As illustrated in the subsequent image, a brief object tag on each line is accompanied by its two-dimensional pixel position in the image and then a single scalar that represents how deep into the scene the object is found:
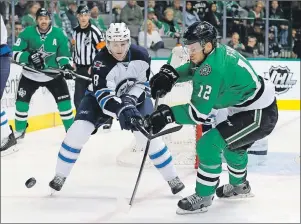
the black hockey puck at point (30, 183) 6.90
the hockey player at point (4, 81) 9.10
